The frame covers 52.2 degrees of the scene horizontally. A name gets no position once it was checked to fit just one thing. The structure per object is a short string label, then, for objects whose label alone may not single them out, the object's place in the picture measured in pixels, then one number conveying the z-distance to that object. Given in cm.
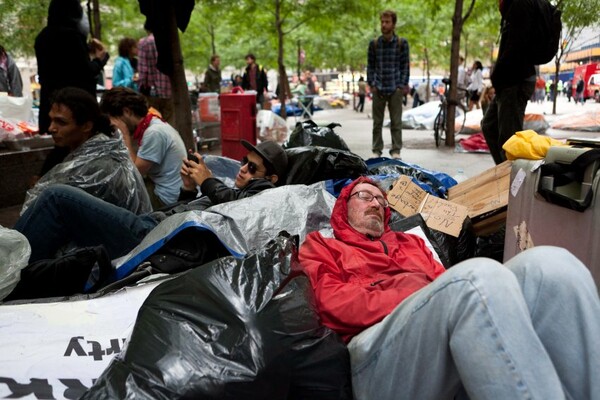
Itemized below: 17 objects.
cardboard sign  421
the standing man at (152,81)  841
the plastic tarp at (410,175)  482
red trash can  859
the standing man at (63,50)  568
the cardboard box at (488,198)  427
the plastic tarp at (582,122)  1316
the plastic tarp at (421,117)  1471
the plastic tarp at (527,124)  1266
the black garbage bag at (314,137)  582
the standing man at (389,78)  911
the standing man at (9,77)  885
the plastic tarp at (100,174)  389
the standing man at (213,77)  1652
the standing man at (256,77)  1702
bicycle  1094
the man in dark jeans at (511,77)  580
